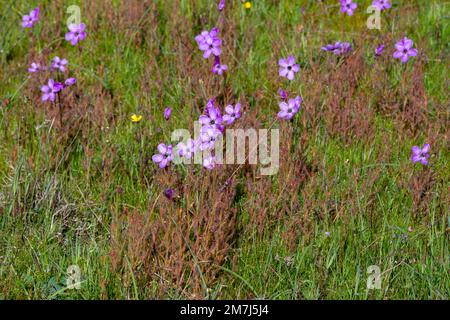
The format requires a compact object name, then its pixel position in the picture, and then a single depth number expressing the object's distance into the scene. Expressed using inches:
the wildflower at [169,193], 257.5
